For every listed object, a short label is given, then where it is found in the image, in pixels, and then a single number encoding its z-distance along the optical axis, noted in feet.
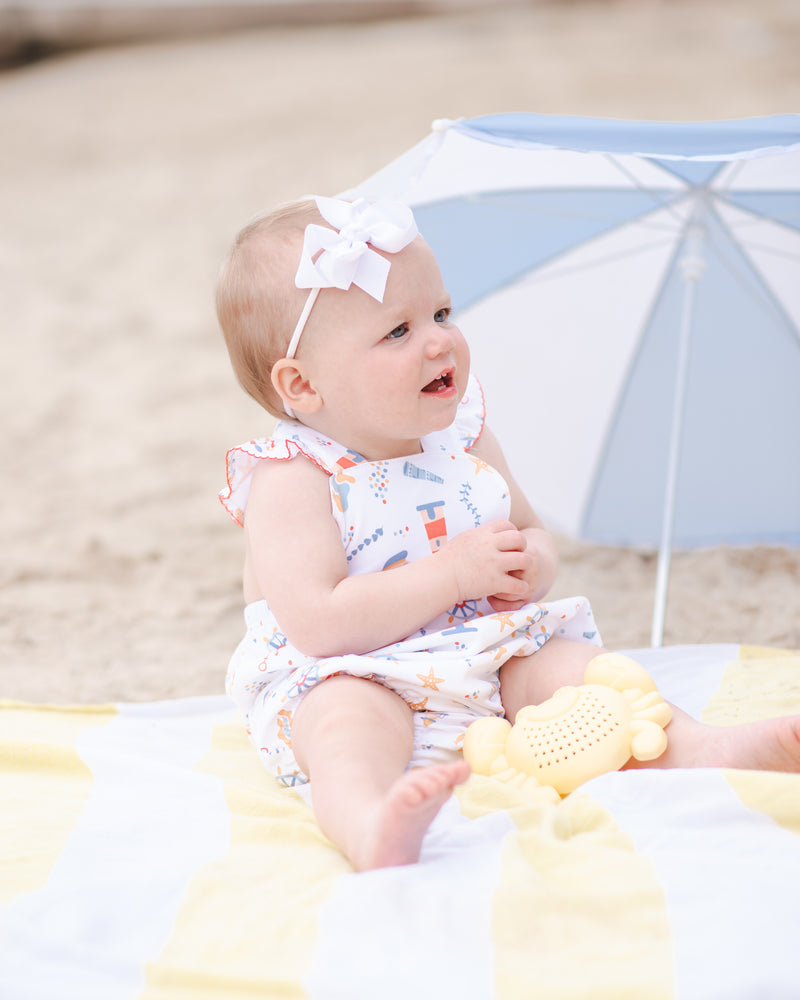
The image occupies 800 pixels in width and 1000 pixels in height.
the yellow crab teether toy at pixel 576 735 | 5.02
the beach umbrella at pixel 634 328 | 5.99
